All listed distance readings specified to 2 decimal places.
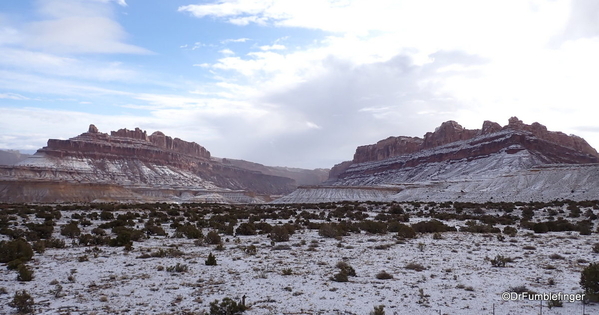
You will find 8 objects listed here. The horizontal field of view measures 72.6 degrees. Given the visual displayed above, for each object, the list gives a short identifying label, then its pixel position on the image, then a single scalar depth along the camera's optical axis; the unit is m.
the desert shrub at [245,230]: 20.61
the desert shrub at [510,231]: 19.39
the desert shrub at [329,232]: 19.17
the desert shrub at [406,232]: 19.08
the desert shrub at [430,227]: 21.69
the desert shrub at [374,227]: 21.06
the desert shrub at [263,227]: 21.40
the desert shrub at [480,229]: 20.67
